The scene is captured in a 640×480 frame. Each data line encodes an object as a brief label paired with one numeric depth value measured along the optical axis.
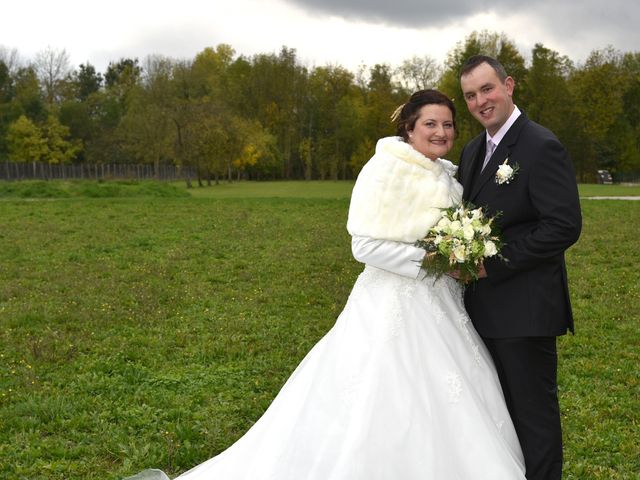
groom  4.20
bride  4.13
